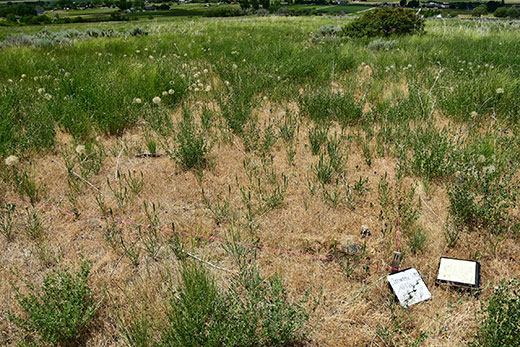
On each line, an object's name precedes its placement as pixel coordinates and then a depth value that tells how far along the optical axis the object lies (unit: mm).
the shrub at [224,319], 1580
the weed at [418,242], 2225
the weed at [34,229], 2402
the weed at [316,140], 3566
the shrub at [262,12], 43931
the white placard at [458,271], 1920
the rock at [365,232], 2434
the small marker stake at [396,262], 1997
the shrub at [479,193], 2383
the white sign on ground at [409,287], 1856
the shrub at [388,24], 10344
